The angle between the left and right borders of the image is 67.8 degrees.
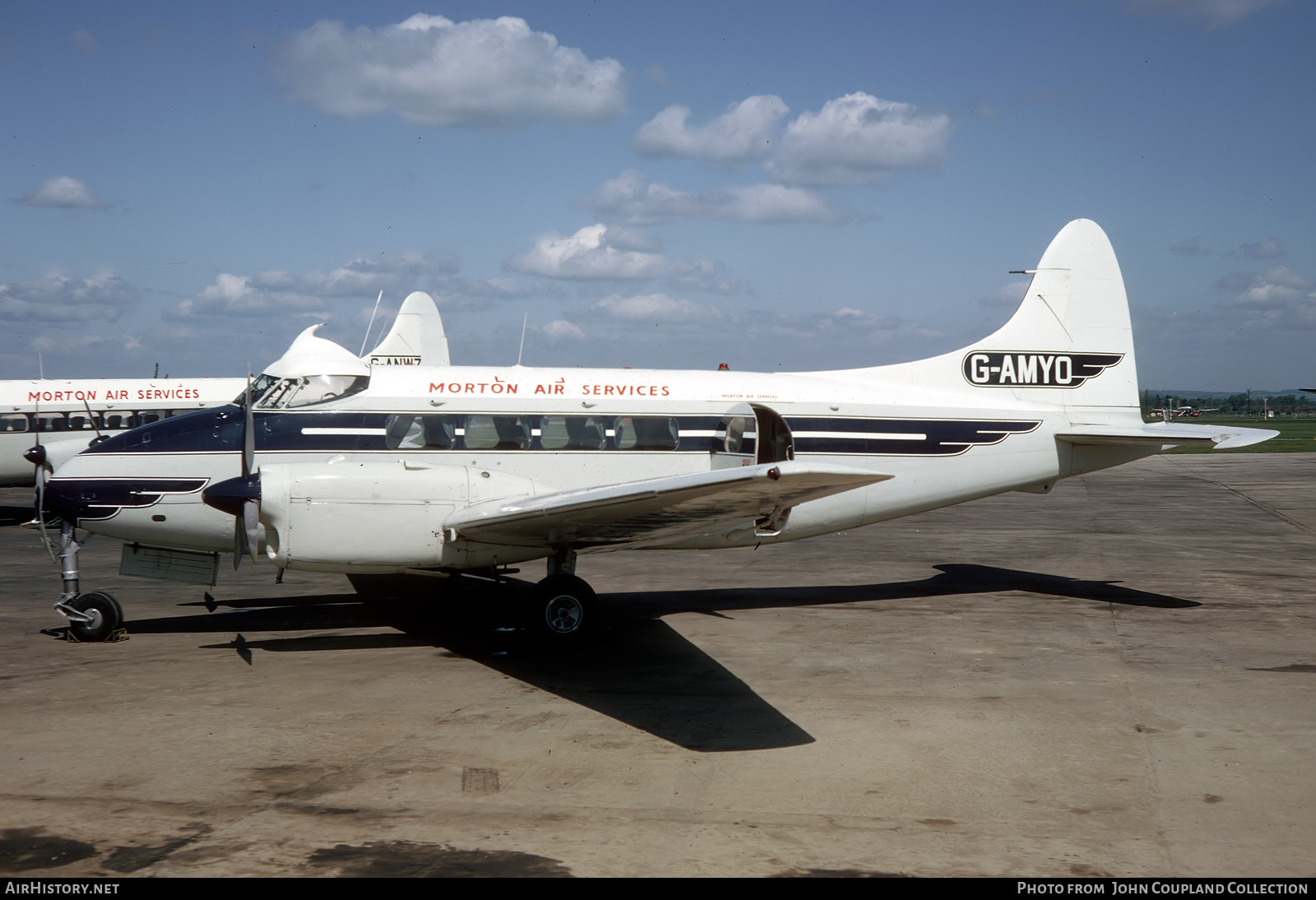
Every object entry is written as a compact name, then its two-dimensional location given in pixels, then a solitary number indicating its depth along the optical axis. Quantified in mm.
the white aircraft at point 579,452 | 9734
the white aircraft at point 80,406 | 23344
